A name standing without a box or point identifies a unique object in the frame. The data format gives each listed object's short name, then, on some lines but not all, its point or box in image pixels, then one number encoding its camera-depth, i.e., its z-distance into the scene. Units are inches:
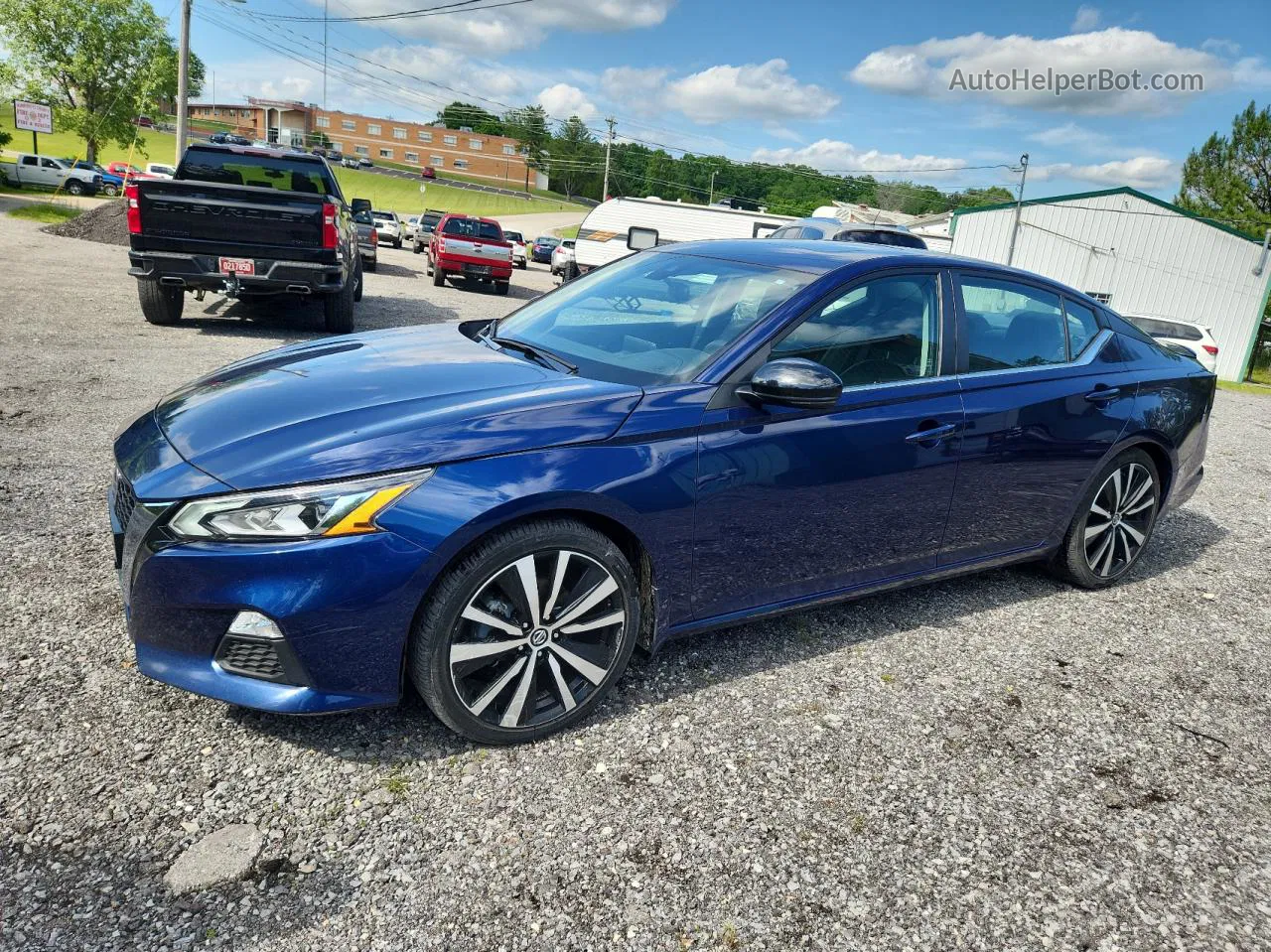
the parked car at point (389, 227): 1392.7
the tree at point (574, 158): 4761.3
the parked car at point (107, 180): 1716.3
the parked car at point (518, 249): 1403.8
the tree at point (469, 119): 5231.3
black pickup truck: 352.2
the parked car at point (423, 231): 1344.7
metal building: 1125.7
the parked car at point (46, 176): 1576.0
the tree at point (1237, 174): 1716.3
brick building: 4913.9
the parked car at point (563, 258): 1275.3
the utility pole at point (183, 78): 888.3
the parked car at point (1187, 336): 725.3
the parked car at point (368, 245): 857.5
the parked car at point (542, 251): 1653.3
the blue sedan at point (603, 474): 95.7
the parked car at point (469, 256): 781.9
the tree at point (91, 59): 1760.6
